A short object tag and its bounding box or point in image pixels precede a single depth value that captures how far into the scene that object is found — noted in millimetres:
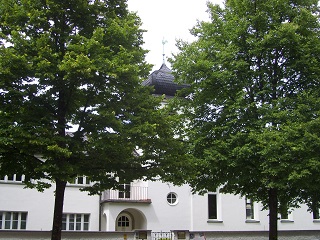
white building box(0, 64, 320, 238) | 24047
